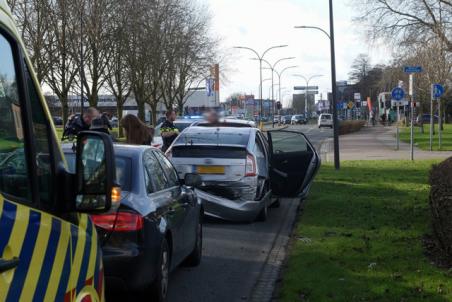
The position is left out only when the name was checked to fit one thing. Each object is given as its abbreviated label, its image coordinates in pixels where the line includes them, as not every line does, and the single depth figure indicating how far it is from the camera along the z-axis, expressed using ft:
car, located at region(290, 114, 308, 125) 323.41
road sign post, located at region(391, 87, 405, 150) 81.66
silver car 33.37
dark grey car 17.35
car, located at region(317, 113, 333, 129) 249.55
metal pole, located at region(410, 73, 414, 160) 75.75
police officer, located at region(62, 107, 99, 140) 35.42
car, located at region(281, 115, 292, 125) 325.62
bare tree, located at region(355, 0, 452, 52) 92.22
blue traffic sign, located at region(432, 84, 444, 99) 89.92
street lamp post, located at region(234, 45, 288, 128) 215.10
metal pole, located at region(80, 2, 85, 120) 87.63
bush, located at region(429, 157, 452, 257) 20.15
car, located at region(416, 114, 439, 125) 284.00
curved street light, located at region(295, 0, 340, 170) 65.77
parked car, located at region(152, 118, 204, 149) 58.91
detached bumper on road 33.19
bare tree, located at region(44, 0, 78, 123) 87.35
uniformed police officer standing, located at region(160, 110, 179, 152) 48.16
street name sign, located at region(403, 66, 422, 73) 70.55
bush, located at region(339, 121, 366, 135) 184.34
